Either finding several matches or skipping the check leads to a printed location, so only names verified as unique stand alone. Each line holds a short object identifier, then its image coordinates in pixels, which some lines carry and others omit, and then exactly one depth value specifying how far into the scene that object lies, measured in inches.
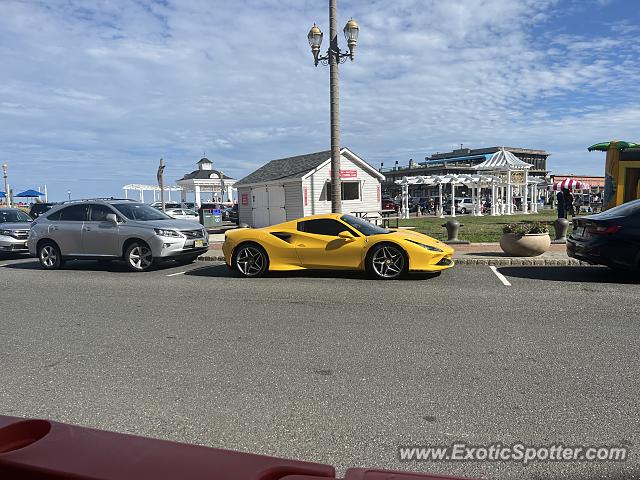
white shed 1011.3
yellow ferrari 378.0
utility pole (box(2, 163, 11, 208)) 1917.6
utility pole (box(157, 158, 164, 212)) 758.5
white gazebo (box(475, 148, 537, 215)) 1339.8
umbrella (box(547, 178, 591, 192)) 1853.1
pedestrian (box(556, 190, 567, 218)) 776.9
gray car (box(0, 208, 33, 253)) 608.1
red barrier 62.7
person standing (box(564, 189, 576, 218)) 897.9
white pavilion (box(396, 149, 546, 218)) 1322.6
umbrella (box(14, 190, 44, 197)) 1884.5
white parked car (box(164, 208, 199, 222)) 1162.6
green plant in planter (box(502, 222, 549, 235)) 471.5
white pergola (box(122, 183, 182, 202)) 2200.9
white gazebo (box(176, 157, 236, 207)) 1988.2
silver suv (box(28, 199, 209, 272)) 461.7
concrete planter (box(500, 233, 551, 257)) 470.3
